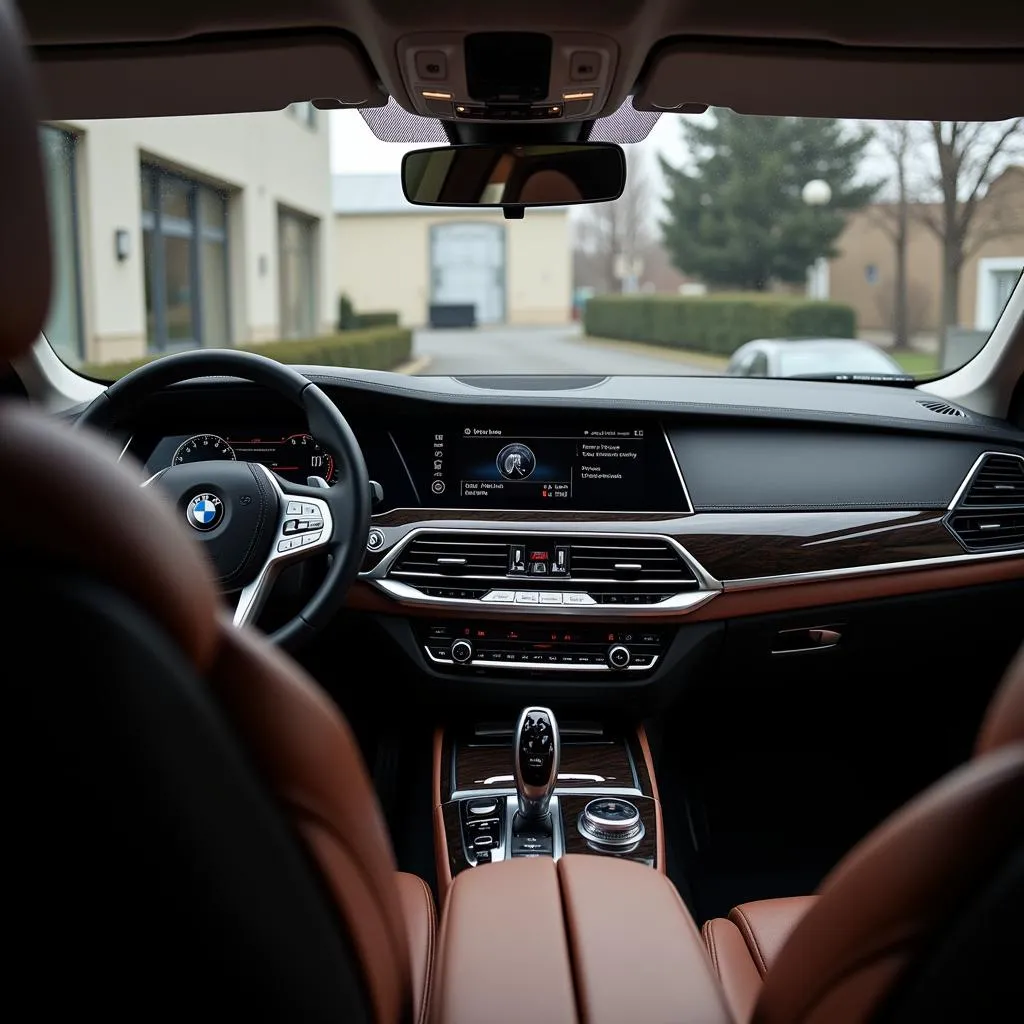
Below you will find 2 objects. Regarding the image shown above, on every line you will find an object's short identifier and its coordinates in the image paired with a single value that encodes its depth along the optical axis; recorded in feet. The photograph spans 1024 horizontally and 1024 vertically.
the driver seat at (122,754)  2.43
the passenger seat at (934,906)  2.71
